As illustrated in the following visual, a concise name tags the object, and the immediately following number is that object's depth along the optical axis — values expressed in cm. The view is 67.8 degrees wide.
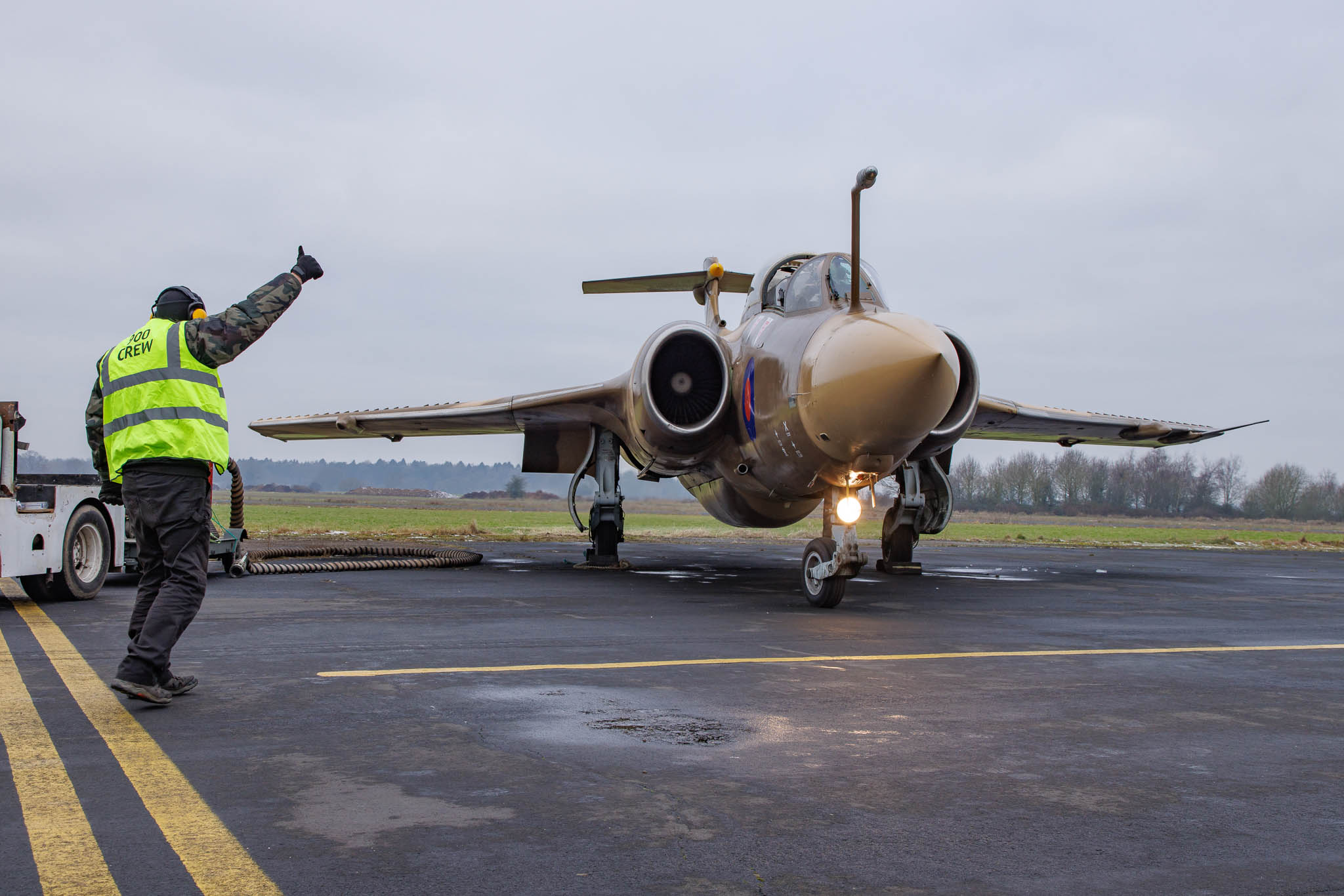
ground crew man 491
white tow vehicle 873
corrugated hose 1270
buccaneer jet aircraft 830
